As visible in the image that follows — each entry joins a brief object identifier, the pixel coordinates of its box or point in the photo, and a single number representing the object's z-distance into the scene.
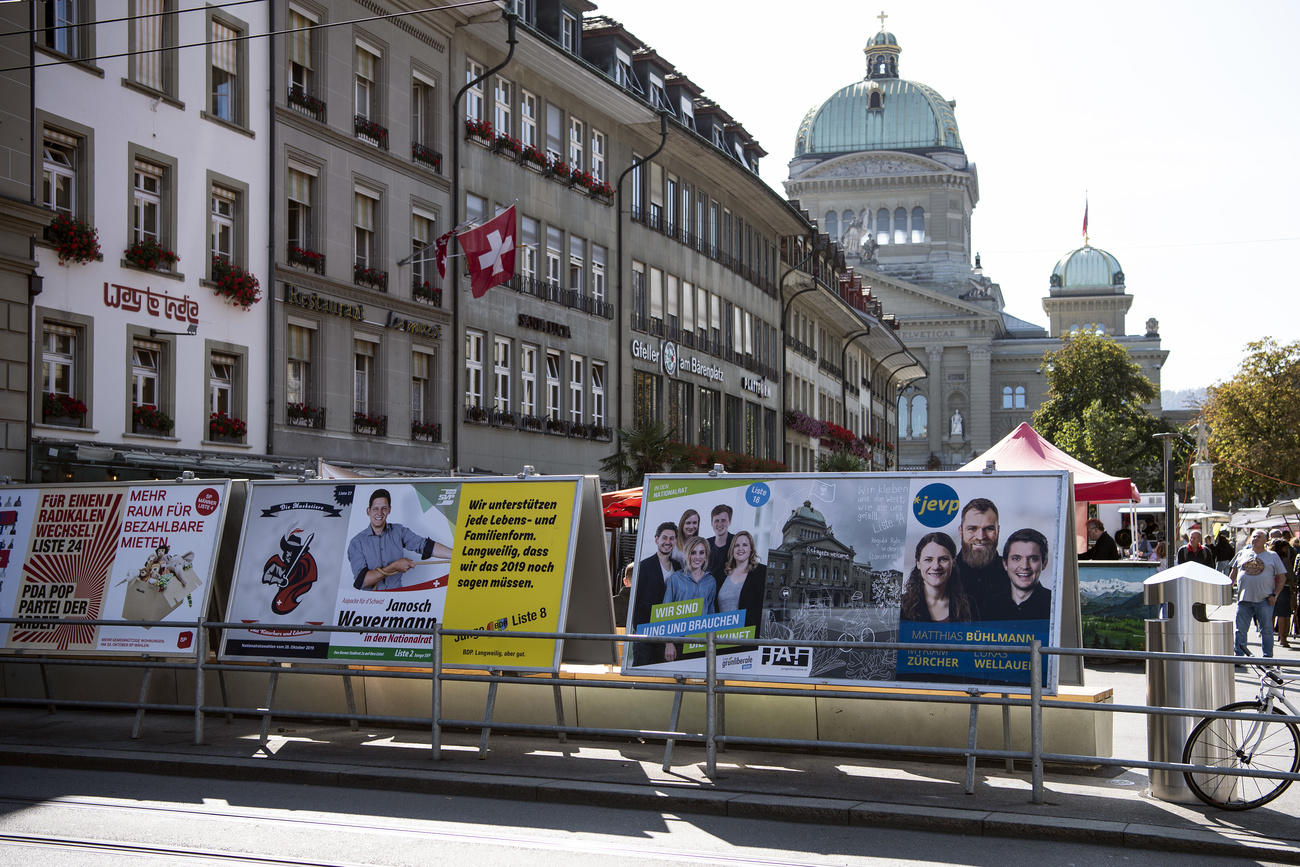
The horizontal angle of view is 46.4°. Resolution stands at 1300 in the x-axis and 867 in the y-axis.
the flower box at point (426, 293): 29.53
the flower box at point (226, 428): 23.81
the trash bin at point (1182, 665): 10.11
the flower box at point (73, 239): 20.77
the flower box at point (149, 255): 22.17
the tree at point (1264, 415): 58.66
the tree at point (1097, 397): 90.19
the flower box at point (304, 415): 25.76
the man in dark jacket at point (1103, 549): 26.09
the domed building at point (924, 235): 133.75
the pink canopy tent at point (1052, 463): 23.00
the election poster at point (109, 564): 13.52
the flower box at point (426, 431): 29.42
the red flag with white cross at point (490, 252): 27.52
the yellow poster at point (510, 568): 12.04
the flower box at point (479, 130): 31.45
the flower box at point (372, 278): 27.70
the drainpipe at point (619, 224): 38.66
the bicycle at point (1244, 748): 9.57
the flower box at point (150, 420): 22.28
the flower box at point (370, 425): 27.53
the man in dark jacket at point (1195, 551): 26.42
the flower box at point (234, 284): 23.95
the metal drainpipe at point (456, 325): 30.61
